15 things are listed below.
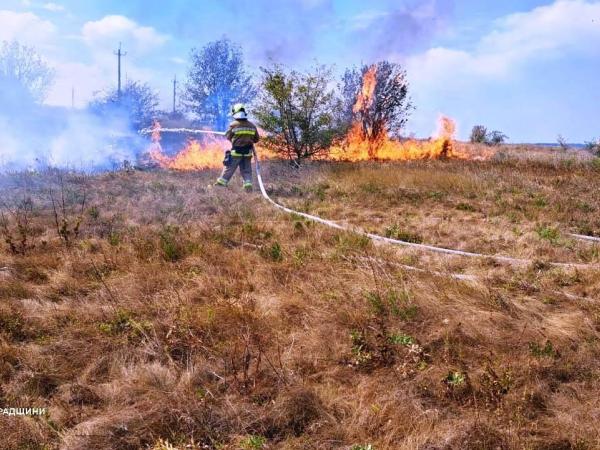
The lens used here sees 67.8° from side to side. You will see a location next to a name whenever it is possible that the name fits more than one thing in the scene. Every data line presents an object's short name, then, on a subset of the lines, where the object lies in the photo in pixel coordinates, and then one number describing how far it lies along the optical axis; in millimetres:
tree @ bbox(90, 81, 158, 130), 27094
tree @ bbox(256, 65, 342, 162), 15016
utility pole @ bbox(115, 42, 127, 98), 40038
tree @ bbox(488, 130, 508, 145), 29562
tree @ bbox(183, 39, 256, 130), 27062
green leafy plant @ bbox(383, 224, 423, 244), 6746
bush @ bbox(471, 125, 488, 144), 29875
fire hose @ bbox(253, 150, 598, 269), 5352
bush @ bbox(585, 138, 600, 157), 21047
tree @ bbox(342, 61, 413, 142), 19281
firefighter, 11289
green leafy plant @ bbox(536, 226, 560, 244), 6508
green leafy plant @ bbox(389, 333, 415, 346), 3410
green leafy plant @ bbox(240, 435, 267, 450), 2406
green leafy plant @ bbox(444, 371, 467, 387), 2910
